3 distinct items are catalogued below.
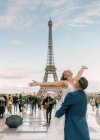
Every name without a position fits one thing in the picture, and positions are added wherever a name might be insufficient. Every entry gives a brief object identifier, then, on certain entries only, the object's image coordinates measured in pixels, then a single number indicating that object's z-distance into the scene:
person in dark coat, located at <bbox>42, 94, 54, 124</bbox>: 6.64
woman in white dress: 2.45
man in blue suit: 2.42
